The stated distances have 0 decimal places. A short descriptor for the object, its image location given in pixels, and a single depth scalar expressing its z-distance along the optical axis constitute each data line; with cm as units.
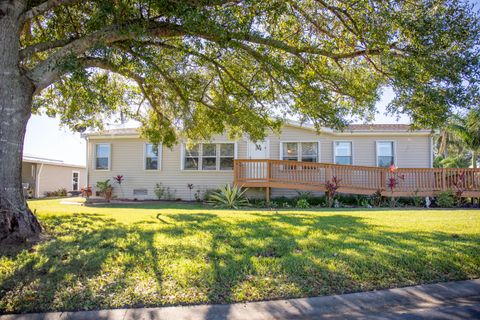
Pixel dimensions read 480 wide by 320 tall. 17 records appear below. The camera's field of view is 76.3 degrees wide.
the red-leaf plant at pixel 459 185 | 1315
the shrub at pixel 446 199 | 1297
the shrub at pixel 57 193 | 2258
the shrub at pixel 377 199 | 1343
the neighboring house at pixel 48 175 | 2172
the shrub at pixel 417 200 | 1342
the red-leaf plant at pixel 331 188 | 1305
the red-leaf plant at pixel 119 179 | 1608
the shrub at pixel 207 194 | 1509
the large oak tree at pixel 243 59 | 564
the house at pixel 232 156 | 1508
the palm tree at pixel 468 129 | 2100
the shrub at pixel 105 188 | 1529
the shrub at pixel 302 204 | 1284
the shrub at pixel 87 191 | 1553
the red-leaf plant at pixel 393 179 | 1320
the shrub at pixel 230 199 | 1273
